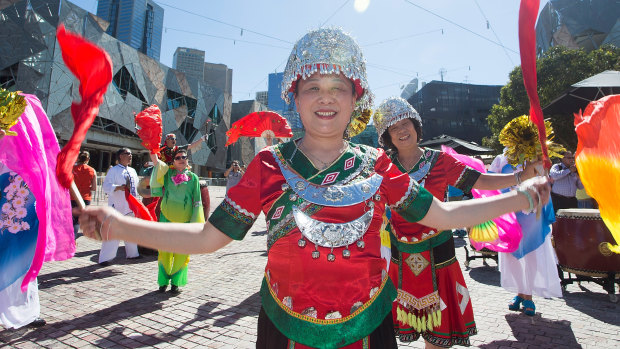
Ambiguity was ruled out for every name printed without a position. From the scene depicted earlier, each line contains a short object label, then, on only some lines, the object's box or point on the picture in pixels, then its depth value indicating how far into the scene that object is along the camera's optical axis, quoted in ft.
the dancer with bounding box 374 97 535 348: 8.98
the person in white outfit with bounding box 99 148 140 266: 23.63
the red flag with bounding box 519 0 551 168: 5.23
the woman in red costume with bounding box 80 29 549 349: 5.08
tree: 66.59
